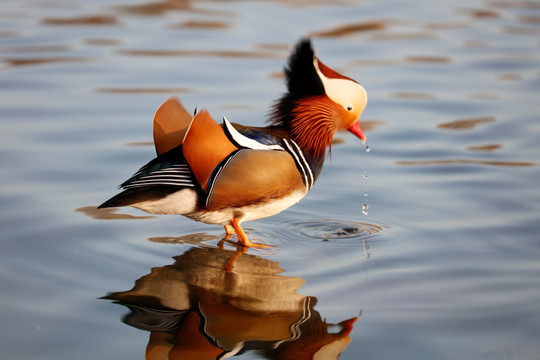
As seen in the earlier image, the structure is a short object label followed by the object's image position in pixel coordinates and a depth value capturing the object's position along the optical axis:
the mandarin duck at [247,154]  8.30
